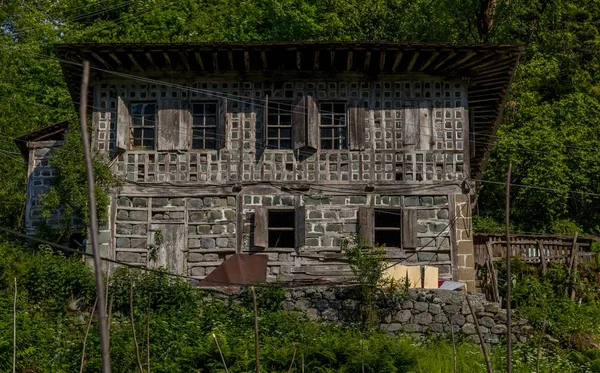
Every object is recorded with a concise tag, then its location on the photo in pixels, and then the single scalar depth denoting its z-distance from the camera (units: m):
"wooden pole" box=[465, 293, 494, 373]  12.71
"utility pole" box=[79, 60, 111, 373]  9.84
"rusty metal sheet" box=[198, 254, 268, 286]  22.47
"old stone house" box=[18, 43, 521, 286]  23.09
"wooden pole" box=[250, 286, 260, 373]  12.73
